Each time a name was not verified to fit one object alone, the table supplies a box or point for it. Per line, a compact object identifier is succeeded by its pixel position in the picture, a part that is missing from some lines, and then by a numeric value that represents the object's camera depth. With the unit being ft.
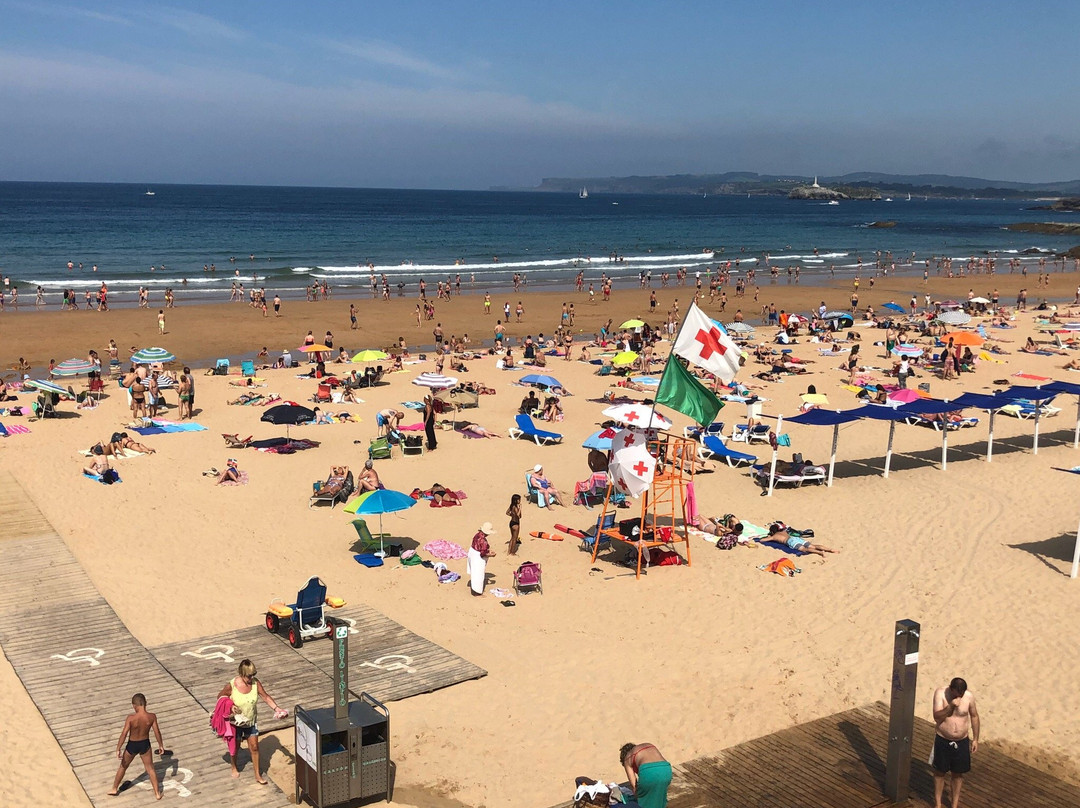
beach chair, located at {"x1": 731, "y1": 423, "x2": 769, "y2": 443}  70.49
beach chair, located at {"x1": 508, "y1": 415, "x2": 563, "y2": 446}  70.54
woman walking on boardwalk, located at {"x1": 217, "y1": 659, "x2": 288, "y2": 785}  29.09
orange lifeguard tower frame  47.75
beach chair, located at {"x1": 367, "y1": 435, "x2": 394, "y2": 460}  66.13
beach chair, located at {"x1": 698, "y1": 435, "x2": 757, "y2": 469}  65.31
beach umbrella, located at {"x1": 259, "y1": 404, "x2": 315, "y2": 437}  67.46
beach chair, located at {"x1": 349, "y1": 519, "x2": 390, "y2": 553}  48.91
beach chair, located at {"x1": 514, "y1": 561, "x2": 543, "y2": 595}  44.39
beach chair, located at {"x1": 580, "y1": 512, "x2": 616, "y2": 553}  50.47
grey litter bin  27.48
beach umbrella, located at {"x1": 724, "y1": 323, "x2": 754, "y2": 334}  110.44
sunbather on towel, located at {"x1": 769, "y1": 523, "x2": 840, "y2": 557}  49.57
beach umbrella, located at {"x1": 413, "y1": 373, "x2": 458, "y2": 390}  79.20
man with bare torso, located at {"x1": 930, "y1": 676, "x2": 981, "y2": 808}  26.84
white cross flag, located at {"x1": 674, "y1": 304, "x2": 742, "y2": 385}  43.70
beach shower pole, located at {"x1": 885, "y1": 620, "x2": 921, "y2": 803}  27.48
